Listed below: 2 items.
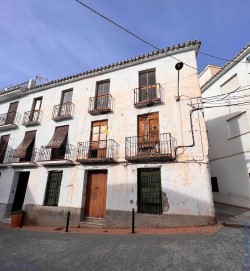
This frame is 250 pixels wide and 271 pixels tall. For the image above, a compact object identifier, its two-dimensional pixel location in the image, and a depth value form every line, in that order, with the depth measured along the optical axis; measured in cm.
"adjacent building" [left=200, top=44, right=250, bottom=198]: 1080
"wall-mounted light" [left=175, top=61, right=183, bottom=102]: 911
